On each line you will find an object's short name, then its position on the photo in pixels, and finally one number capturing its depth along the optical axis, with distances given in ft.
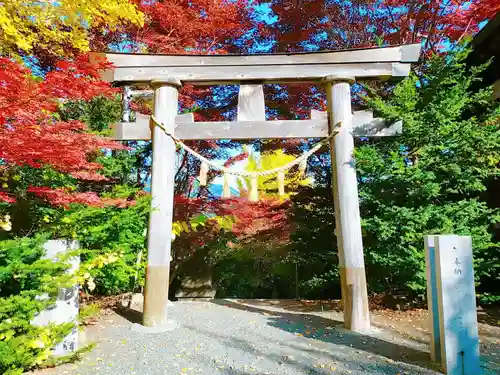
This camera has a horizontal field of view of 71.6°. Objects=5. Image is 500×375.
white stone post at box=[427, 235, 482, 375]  10.36
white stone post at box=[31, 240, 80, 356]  11.13
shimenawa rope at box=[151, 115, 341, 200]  16.06
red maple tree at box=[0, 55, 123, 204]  11.24
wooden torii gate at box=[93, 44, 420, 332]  16.22
